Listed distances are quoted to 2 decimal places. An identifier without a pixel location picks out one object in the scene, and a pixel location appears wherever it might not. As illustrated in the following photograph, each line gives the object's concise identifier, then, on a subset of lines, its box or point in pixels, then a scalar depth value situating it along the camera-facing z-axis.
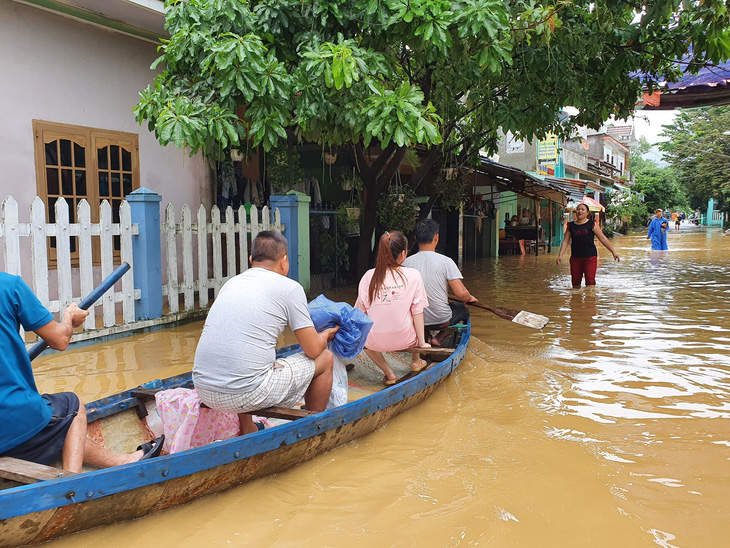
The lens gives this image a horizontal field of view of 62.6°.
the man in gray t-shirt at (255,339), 3.37
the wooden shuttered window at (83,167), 7.70
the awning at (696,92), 10.82
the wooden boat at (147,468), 2.57
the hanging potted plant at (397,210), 12.41
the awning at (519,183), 18.12
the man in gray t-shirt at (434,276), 6.00
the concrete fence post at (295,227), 9.16
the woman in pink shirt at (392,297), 4.96
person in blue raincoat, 22.54
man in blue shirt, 2.75
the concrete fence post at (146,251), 7.01
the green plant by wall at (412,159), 12.64
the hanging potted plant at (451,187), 14.36
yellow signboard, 28.62
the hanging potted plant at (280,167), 11.09
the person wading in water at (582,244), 9.89
